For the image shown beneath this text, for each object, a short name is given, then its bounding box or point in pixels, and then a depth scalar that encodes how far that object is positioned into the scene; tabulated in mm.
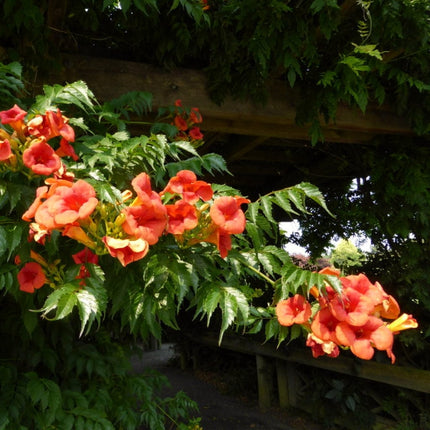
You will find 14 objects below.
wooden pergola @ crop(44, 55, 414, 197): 2725
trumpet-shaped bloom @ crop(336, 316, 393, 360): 1055
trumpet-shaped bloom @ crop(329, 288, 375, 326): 1074
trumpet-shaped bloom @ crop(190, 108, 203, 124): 2605
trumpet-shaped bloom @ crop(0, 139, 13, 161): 1192
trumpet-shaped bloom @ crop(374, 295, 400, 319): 1179
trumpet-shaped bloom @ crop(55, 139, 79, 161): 1437
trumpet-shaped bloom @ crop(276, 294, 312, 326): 1203
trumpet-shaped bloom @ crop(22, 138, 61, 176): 1189
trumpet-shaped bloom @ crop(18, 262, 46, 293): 1282
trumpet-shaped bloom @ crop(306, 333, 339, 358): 1186
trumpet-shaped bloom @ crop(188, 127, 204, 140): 2551
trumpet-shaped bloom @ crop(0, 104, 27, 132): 1289
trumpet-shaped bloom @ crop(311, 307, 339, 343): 1133
